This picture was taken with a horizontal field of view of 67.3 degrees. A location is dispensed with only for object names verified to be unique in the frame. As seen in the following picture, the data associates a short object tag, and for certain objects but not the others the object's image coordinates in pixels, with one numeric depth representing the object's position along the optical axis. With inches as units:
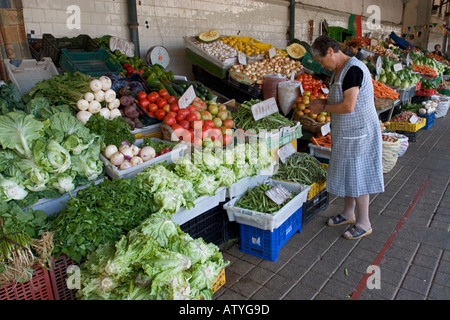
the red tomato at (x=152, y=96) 178.4
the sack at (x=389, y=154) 219.0
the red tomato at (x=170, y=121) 163.8
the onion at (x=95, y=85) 148.6
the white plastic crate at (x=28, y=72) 171.2
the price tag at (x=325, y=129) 204.6
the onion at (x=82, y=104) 144.9
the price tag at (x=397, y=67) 340.2
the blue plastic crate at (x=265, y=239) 134.3
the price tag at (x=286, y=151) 178.8
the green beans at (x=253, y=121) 187.2
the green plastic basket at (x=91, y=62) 190.4
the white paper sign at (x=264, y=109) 179.1
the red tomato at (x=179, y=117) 166.9
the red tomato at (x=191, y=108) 174.7
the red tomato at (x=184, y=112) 169.3
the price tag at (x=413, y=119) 300.2
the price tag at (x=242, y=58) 263.8
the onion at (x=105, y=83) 151.3
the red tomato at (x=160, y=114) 173.5
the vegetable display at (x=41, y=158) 107.8
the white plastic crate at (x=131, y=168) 125.9
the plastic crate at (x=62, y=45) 192.8
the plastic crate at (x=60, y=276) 98.5
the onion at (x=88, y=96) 147.1
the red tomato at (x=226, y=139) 166.1
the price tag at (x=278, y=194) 137.3
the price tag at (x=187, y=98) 175.3
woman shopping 131.2
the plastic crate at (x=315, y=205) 159.0
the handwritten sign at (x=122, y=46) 225.5
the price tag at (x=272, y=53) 286.5
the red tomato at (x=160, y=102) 176.1
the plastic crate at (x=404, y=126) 300.7
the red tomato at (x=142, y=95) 178.4
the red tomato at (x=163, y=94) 183.2
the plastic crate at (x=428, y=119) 354.6
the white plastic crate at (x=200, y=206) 118.9
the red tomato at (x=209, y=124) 164.6
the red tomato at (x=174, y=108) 173.2
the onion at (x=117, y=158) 128.8
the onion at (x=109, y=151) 131.2
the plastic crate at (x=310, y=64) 301.0
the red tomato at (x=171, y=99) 177.6
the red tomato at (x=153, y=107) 174.9
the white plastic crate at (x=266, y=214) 127.7
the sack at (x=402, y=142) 250.8
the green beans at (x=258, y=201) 135.9
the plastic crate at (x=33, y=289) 89.3
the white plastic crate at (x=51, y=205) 111.8
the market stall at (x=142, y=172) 90.6
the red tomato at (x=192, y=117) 167.0
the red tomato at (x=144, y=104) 175.9
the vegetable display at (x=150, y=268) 84.2
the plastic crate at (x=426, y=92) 395.5
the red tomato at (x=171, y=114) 167.2
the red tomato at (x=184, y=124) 162.9
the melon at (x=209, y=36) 276.4
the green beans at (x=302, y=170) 165.5
